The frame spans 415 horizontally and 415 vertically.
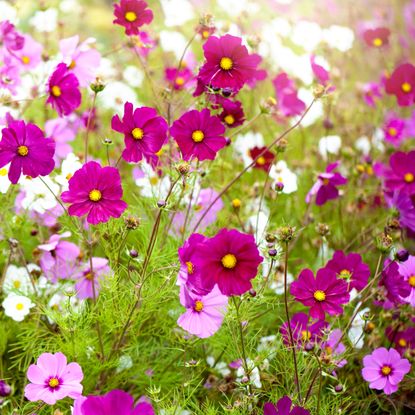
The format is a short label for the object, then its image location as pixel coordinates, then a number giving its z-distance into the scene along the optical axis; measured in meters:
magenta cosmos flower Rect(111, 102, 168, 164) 2.08
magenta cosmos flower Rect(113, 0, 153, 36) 2.21
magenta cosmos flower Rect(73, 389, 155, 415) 1.97
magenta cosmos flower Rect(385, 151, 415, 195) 2.43
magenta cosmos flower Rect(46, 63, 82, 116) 2.21
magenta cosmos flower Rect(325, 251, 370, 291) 2.20
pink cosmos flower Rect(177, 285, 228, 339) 2.09
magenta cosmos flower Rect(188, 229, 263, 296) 1.99
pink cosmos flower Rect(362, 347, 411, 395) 2.15
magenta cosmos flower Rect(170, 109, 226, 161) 2.10
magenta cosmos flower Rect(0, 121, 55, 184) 2.07
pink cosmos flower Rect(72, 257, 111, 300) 2.25
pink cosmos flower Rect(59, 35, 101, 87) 2.41
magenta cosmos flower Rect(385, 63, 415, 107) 2.56
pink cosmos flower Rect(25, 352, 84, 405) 2.03
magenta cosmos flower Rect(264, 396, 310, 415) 2.02
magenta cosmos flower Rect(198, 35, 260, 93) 2.13
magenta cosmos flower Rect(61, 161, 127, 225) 2.04
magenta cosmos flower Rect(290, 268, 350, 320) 2.08
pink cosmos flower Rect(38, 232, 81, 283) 2.29
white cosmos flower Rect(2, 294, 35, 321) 2.22
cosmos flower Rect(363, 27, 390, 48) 2.77
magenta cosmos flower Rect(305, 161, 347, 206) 2.37
